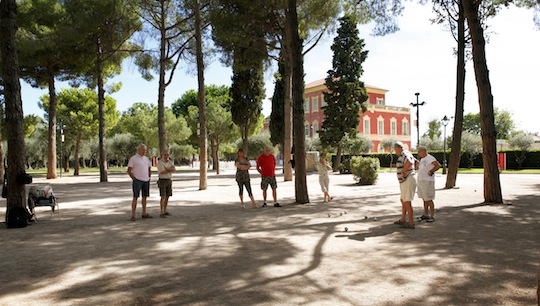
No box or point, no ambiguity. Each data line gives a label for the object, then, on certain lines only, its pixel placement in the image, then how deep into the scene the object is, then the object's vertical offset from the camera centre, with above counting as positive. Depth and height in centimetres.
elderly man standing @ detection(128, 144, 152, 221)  828 -14
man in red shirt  1017 -18
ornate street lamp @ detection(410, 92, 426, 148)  3168 +388
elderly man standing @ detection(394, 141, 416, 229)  686 -31
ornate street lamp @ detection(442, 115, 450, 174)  2915 +270
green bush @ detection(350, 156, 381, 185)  1752 -48
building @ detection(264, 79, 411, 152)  5424 +575
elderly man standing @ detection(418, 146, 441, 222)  755 -42
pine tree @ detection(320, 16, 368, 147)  3334 +623
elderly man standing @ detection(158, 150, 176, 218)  874 -32
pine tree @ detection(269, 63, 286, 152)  3521 +407
